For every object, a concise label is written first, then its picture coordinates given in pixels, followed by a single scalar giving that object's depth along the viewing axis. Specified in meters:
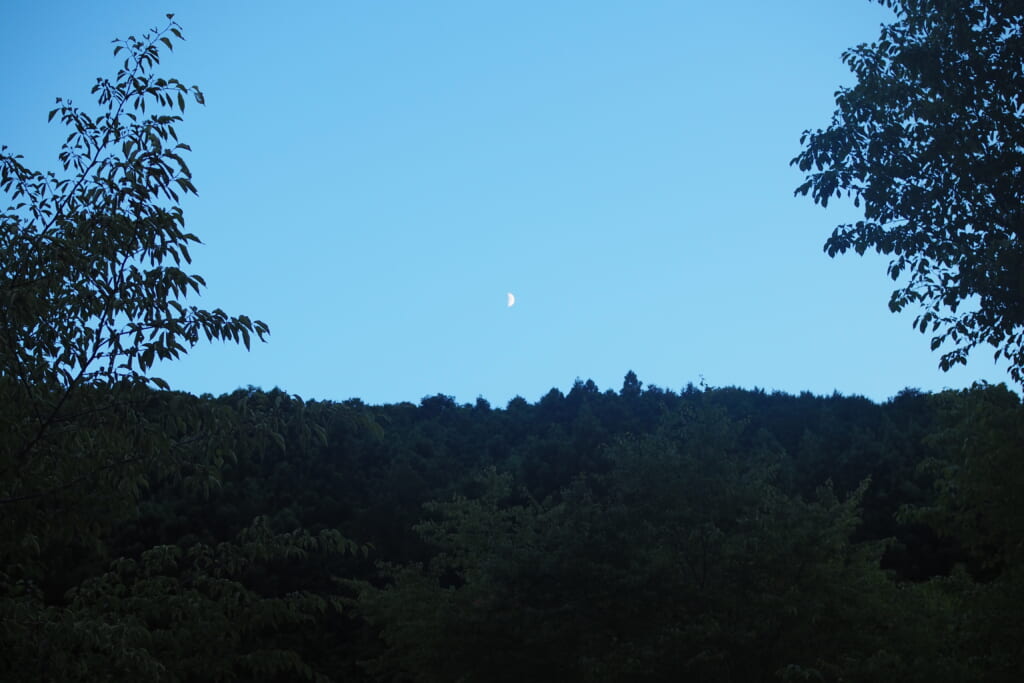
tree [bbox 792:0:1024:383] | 10.84
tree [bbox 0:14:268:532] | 6.93
